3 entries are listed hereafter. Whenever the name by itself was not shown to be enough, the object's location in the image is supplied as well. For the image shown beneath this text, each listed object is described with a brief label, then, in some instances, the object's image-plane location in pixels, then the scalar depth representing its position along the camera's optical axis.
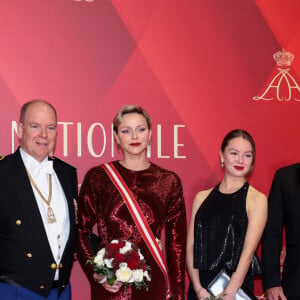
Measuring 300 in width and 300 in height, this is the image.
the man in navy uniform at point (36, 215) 3.21
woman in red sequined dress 3.41
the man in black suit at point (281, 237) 3.60
